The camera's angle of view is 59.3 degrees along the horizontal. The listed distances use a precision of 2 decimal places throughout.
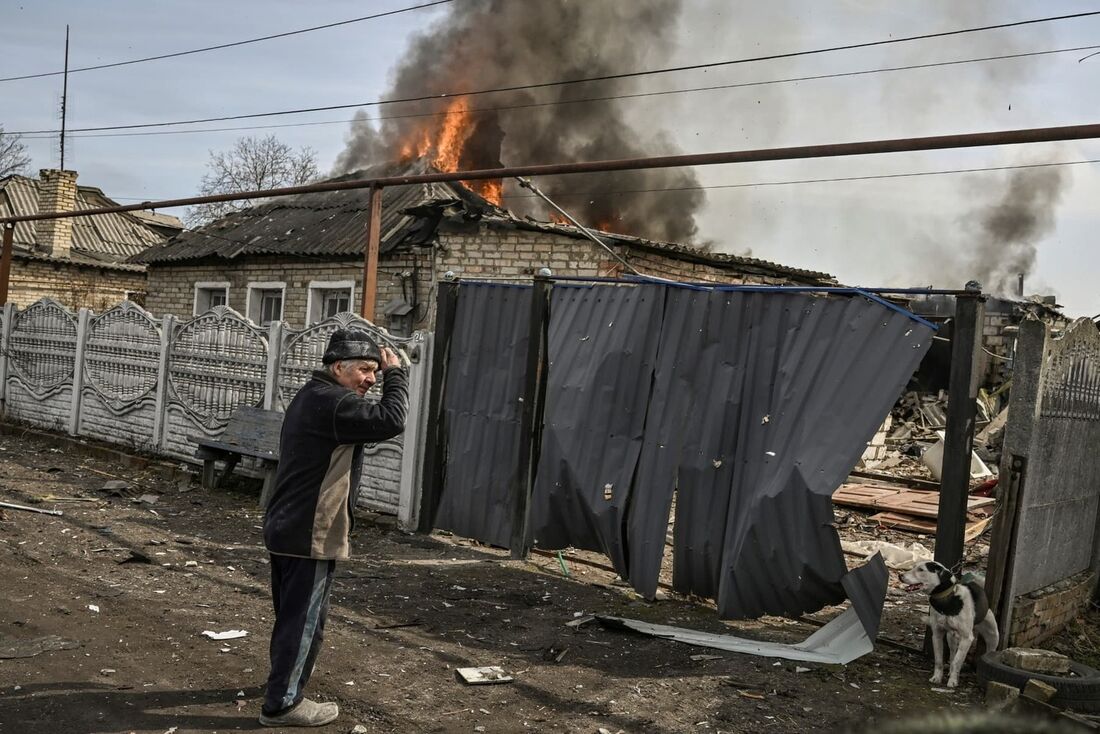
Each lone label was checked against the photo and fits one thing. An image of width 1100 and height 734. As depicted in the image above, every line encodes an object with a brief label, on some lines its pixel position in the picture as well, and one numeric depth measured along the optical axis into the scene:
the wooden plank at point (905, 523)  11.44
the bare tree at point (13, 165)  57.22
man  4.50
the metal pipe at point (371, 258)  10.04
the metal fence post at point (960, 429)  6.03
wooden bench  10.39
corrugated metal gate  6.20
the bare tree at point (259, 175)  51.88
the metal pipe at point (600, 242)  14.75
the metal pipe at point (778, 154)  6.25
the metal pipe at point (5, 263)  16.78
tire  5.13
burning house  16.36
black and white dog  5.58
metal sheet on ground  5.98
